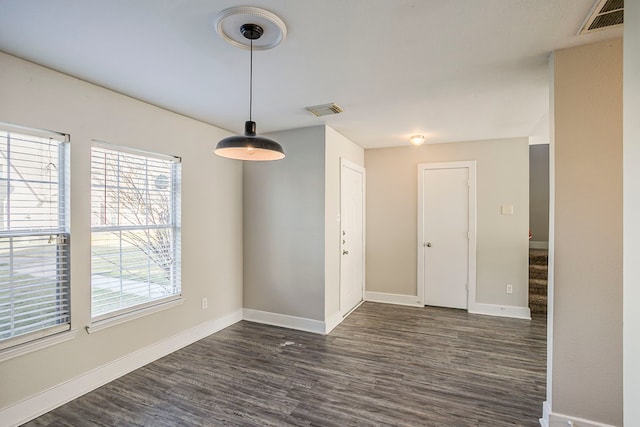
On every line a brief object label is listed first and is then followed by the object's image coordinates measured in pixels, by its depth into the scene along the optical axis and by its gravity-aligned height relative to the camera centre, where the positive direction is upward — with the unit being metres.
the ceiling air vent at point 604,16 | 1.57 +1.07
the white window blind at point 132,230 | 2.69 -0.19
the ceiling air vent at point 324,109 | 3.09 +1.06
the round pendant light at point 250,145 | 1.80 +0.41
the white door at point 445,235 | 4.68 -0.34
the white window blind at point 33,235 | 2.13 -0.18
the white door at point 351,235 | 4.32 -0.35
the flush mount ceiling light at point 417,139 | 4.21 +1.00
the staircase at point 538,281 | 4.44 -1.01
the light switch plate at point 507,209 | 4.43 +0.05
